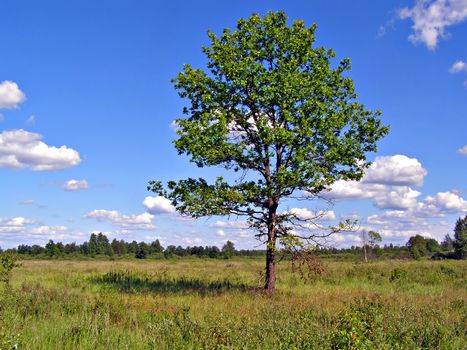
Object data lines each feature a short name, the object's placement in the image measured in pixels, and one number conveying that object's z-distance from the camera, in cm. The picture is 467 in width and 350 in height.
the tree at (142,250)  10012
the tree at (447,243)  16240
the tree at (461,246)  7956
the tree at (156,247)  11594
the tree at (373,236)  7431
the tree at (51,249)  9116
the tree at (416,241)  12169
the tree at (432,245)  15050
